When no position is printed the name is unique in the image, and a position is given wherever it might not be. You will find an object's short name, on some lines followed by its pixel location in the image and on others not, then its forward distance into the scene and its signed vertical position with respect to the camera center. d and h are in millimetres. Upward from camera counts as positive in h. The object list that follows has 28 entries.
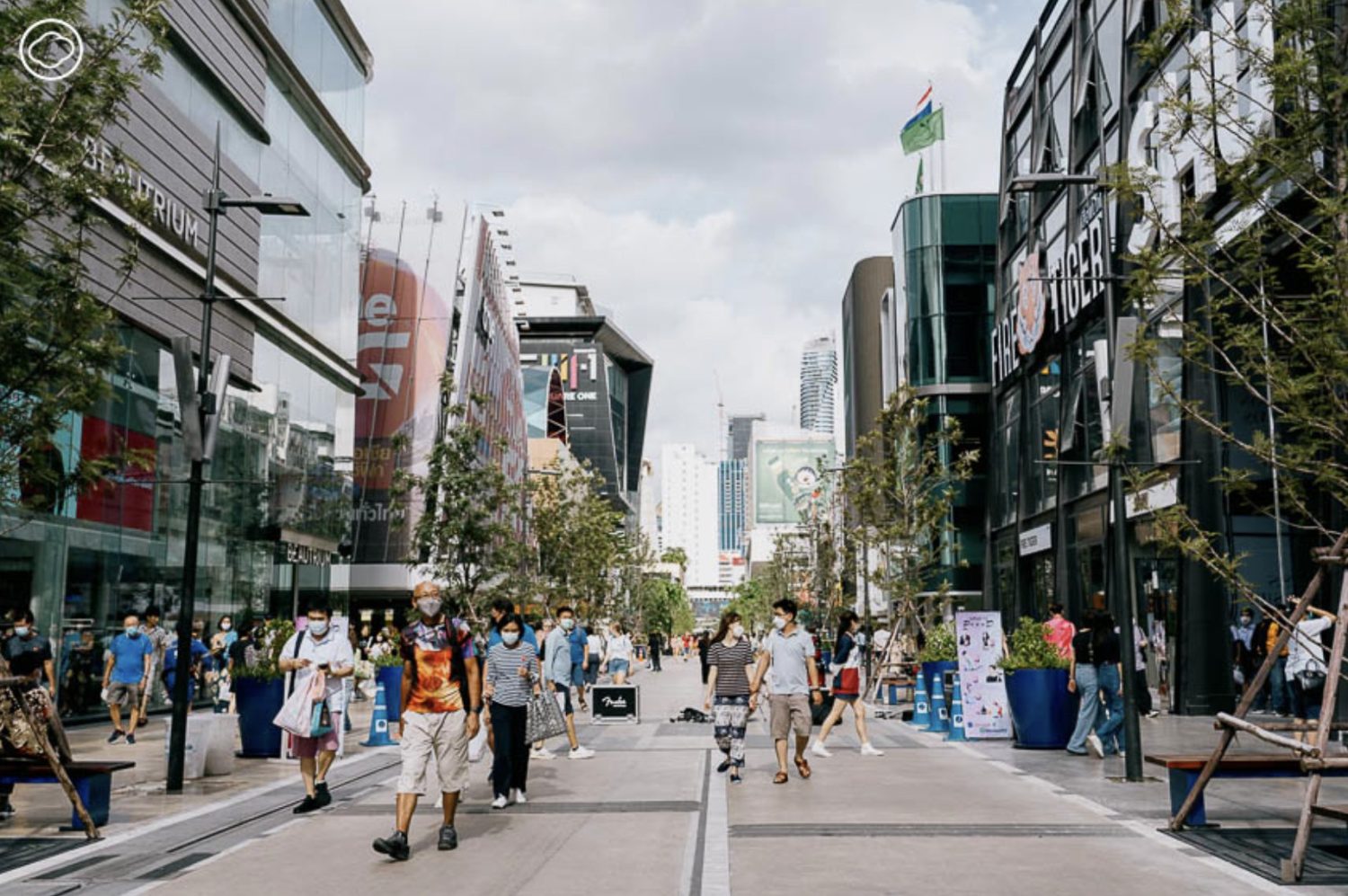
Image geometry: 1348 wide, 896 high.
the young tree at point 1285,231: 10430 +3429
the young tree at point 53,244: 11398 +3440
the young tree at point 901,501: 34062 +3491
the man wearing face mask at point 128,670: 19234 -688
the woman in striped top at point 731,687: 14359 -659
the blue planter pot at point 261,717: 17219 -1212
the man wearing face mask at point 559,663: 18594 -520
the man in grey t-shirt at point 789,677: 14609 -551
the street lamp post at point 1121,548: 13586 +919
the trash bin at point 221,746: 14891 -1387
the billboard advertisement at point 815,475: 171875 +22097
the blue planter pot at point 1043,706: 17375 -1022
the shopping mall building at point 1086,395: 23547 +6061
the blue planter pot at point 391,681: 22031 -940
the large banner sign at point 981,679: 19719 -767
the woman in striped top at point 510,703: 12383 -722
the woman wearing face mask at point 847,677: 17641 -684
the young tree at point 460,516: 27859 +2388
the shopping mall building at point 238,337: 23938 +6876
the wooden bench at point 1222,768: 10133 -1072
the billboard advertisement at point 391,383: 56625 +10615
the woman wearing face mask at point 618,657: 31303 -712
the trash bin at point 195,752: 14484 -1420
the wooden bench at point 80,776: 10508 -1225
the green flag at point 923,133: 61125 +23335
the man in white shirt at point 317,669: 11992 -420
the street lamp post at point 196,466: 13680 +1826
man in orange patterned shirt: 9836 -584
